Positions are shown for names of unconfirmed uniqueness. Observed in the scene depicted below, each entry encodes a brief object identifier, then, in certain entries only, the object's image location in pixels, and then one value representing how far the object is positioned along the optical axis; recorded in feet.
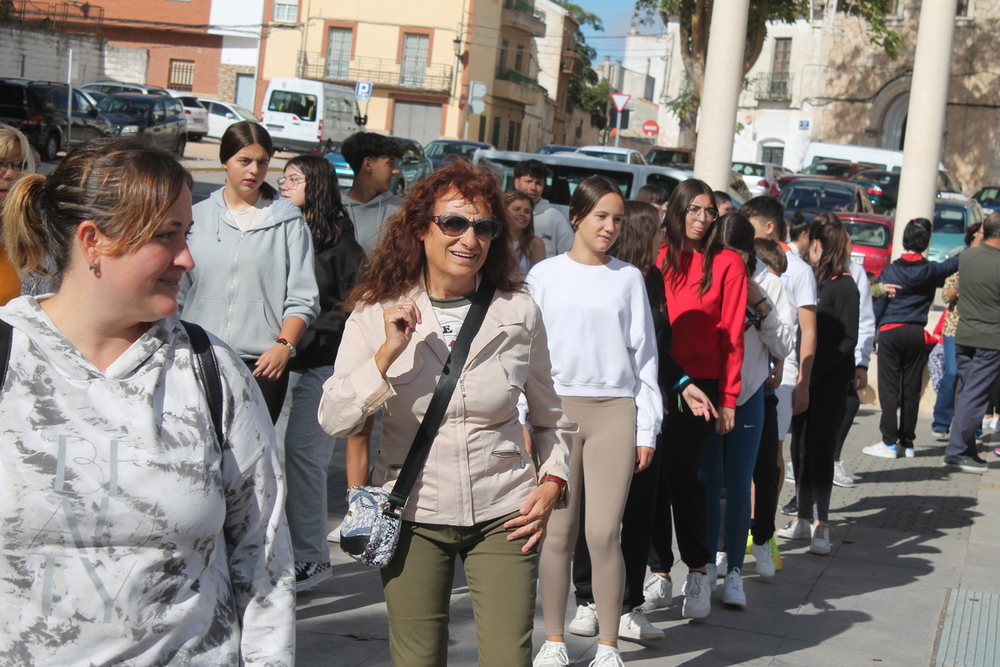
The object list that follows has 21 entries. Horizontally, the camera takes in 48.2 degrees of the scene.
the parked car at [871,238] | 62.64
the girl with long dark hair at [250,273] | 15.55
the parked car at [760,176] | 92.94
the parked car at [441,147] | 94.90
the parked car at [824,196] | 77.46
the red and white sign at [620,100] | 94.22
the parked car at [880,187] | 92.43
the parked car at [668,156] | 120.51
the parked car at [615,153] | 105.70
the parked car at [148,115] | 98.89
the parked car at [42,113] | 82.55
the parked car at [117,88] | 115.55
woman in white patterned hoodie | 6.29
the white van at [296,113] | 120.67
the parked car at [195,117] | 120.57
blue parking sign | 110.32
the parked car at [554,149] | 104.86
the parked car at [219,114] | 128.98
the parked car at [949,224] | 72.84
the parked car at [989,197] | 115.55
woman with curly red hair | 10.56
